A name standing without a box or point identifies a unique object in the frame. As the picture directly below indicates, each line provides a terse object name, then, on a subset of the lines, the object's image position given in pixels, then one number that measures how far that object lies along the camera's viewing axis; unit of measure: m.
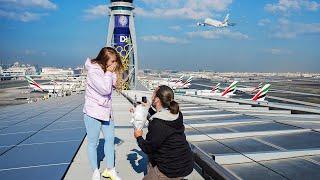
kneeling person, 2.51
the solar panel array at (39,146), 3.37
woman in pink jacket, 3.19
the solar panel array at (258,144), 3.18
